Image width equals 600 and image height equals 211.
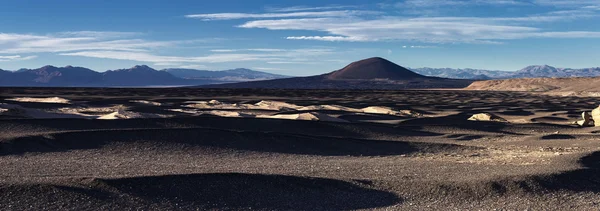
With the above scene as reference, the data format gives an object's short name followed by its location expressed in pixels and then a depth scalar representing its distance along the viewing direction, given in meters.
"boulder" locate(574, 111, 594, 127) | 27.23
